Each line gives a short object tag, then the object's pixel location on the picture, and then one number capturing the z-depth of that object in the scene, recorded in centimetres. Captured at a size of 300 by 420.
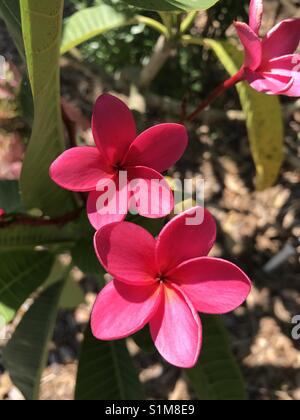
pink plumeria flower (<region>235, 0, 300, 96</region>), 25
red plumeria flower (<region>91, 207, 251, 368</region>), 23
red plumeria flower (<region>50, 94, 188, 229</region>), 24
